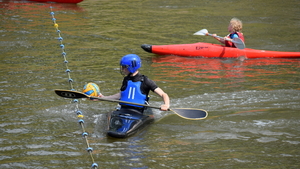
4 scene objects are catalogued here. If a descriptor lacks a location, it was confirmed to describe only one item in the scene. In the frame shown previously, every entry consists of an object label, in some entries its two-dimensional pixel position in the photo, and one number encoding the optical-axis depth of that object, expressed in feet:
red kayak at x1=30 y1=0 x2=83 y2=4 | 104.99
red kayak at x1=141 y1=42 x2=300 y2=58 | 59.16
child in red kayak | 58.65
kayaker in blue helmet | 33.47
